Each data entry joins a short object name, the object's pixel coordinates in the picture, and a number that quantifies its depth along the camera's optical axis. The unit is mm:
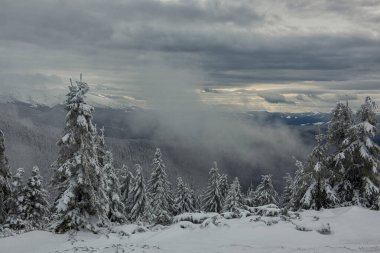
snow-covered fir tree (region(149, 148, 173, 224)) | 49250
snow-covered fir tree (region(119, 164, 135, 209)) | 48938
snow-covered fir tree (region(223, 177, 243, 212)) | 44922
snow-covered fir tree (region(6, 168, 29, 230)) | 34125
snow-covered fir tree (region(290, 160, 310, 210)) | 24973
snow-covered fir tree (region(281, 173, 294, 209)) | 49516
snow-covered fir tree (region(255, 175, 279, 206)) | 47344
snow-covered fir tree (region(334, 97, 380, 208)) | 23625
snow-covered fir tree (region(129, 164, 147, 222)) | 46875
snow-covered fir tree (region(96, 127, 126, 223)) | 31306
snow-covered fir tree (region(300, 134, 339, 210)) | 24016
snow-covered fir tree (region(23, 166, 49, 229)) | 35844
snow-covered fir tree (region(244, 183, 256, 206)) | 52134
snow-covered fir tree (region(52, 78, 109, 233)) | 22875
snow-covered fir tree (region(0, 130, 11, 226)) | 30047
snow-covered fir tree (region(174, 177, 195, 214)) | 55594
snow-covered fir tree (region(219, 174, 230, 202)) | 57625
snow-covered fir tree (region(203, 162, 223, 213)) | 53531
